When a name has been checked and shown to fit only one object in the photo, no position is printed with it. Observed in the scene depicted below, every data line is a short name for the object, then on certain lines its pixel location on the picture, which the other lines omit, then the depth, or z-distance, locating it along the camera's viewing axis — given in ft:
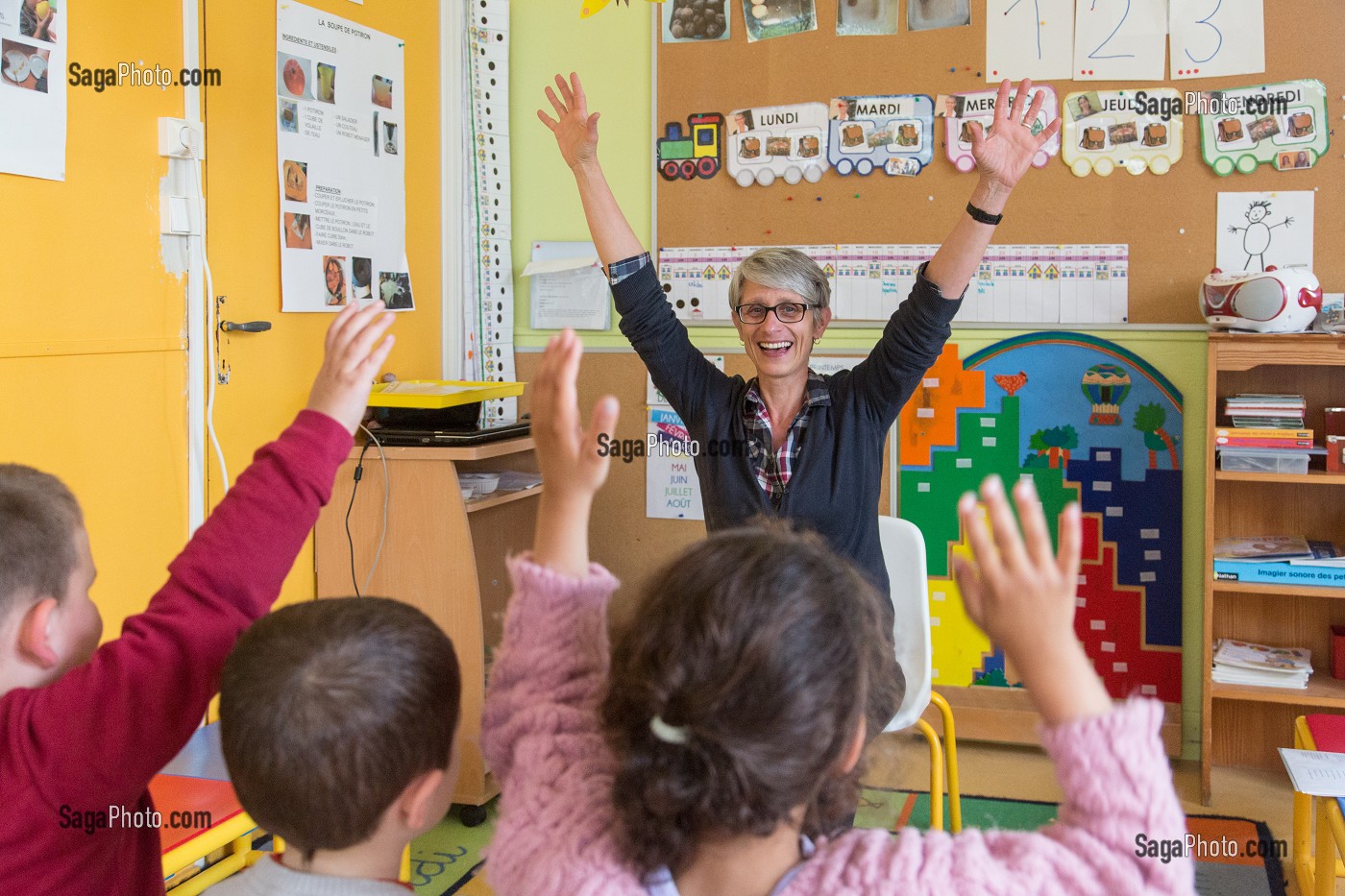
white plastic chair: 7.21
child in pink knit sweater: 2.37
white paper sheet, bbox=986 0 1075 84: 10.80
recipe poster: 9.46
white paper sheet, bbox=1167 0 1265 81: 10.34
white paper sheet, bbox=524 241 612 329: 12.22
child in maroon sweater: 3.00
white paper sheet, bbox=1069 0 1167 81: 10.59
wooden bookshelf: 10.45
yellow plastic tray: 9.41
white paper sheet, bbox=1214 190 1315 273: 10.34
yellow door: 8.67
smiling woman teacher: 6.23
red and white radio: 9.58
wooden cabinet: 9.36
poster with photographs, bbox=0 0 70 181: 6.83
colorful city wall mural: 10.86
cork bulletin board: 10.28
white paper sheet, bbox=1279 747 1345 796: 6.09
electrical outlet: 8.04
